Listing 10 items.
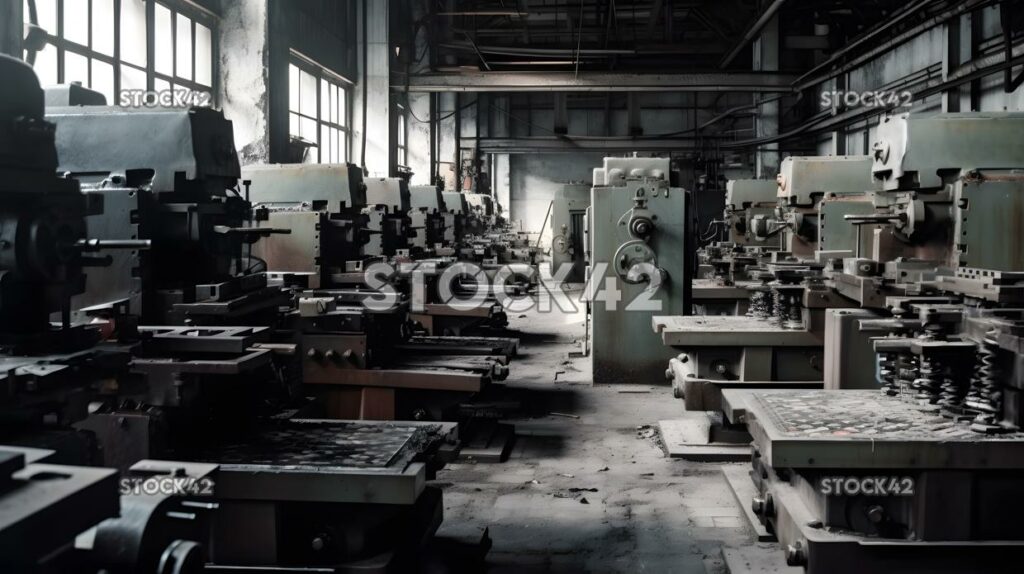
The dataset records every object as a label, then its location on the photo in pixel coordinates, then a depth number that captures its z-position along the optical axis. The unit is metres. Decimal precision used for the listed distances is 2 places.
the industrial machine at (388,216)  6.49
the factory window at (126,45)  4.88
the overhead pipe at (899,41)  6.88
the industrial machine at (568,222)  12.57
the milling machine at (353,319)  4.28
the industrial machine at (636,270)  6.10
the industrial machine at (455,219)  10.19
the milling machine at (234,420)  2.41
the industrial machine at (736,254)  6.83
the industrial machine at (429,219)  8.51
